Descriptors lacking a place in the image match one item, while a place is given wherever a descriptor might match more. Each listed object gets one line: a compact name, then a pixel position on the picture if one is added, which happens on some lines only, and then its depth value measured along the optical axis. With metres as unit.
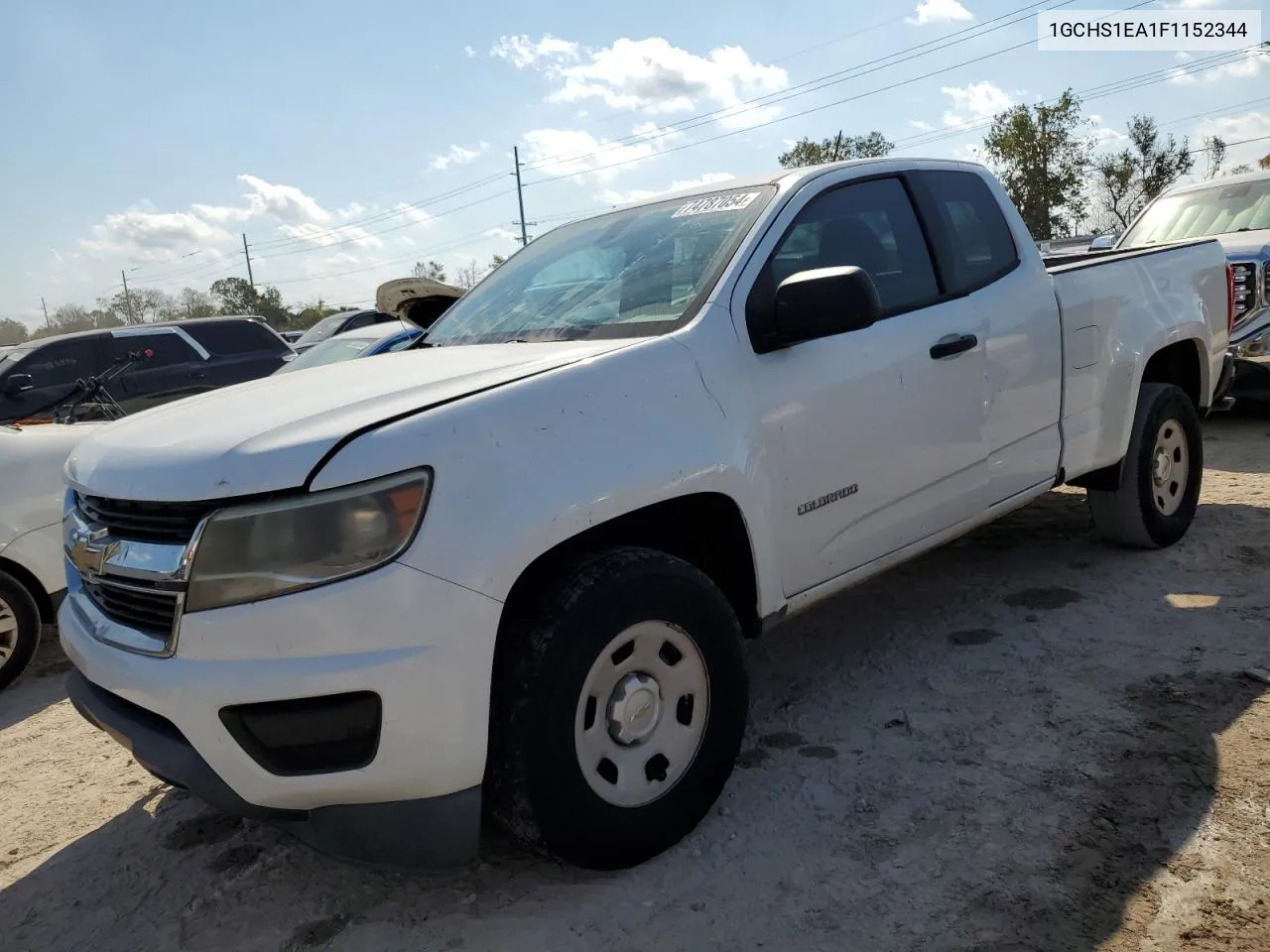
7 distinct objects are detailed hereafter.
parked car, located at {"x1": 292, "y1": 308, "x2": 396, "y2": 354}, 14.36
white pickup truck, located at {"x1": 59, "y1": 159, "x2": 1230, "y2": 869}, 2.05
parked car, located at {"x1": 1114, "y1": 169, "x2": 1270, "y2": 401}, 7.09
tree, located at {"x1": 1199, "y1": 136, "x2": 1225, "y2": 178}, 44.28
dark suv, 8.84
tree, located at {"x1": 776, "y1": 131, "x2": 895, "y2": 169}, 43.08
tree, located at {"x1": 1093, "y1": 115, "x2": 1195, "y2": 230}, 42.75
